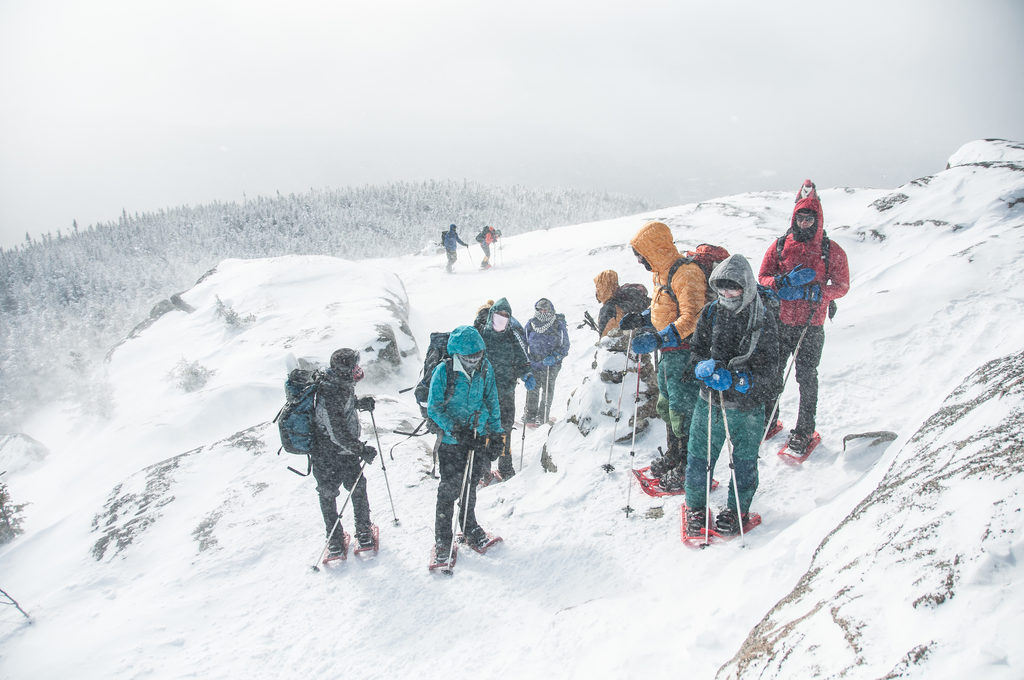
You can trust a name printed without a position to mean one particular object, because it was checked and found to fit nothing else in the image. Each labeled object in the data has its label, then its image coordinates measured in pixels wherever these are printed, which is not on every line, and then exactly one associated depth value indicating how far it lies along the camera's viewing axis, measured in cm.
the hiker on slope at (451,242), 2358
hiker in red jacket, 511
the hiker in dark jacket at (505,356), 703
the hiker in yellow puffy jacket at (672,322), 475
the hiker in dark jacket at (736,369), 400
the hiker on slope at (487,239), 2352
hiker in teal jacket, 509
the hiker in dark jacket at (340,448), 548
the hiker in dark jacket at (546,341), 856
